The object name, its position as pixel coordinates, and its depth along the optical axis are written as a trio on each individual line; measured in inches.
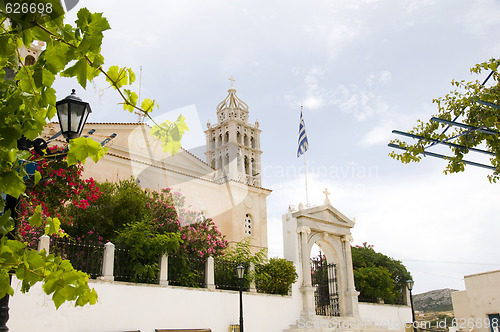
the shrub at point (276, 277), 599.8
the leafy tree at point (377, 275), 745.6
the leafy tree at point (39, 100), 106.8
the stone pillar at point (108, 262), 442.0
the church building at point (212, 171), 838.5
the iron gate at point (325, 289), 685.3
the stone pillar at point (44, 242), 410.6
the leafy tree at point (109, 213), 582.6
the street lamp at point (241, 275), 479.9
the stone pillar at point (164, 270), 482.9
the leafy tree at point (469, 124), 265.3
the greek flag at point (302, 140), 783.7
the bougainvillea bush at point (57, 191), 339.9
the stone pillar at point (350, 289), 673.6
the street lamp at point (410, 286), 671.3
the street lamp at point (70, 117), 205.9
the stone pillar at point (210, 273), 529.0
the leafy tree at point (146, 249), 478.9
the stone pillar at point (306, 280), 615.8
